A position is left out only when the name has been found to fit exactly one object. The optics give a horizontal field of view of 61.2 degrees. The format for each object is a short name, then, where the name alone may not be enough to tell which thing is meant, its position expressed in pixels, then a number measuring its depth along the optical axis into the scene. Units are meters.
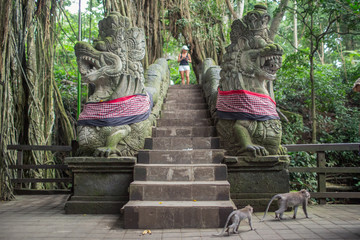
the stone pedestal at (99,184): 4.11
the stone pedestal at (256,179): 4.16
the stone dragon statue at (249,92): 4.42
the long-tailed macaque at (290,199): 3.60
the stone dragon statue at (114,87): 4.41
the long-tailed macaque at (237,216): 3.10
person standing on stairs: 9.29
